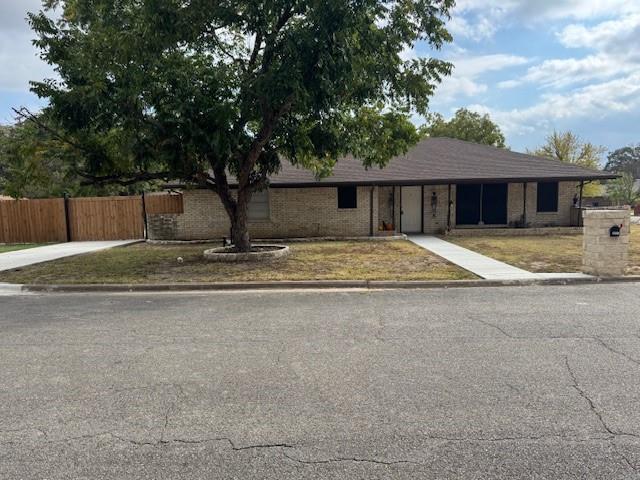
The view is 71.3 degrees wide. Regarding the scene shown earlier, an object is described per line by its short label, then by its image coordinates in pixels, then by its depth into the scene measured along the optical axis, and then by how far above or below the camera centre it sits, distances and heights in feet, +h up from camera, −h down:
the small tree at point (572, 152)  136.36 +14.19
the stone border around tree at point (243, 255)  40.75 -4.83
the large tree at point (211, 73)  29.55 +9.51
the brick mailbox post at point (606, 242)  30.48 -3.05
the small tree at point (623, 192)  117.80 +1.38
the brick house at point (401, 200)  62.03 +0.11
